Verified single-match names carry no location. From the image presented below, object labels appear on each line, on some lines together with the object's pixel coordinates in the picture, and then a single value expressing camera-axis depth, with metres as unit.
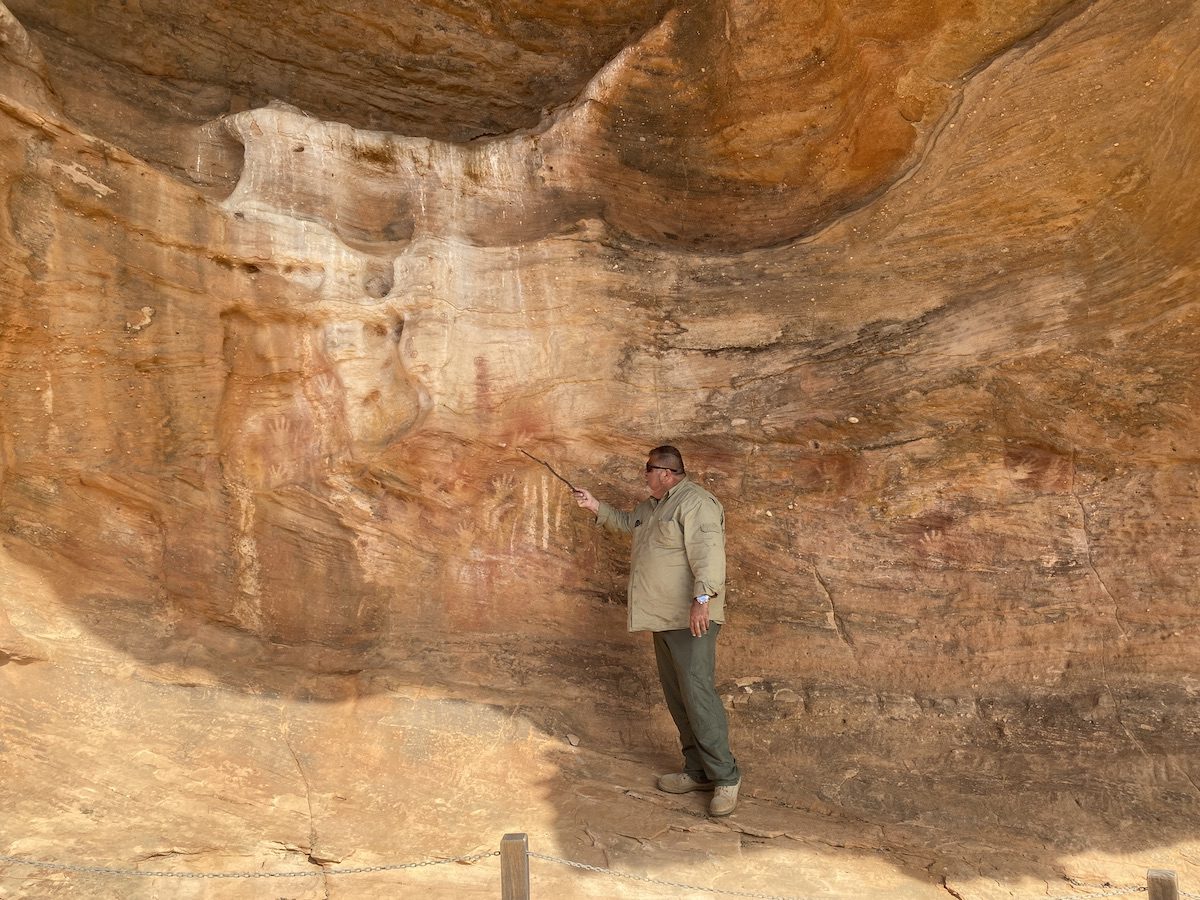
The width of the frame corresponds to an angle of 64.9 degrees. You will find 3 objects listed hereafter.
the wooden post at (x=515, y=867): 3.01
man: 4.48
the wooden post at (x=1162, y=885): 2.78
